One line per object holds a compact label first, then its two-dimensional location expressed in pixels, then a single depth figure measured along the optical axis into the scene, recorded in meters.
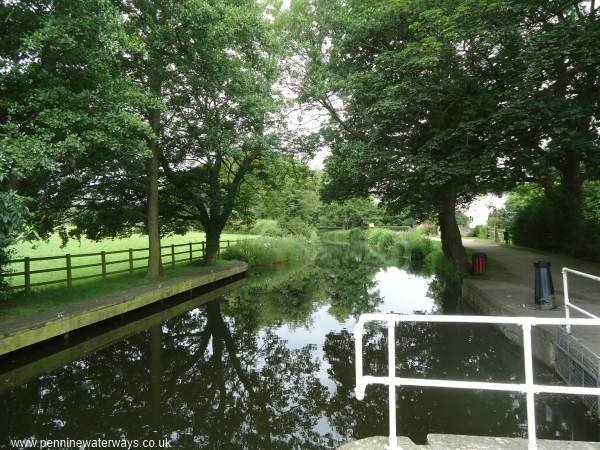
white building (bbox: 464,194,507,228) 35.41
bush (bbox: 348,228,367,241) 46.59
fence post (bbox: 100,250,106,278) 12.16
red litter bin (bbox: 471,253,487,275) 12.29
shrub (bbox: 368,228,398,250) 31.19
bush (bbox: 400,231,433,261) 22.64
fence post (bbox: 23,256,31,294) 9.27
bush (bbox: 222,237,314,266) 21.97
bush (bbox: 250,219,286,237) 30.77
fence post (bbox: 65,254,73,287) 10.56
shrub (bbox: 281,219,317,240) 33.06
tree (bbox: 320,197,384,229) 53.91
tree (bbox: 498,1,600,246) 8.41
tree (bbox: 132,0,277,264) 10.38
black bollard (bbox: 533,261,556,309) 7.27
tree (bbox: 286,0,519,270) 9.71
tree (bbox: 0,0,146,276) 6.38
